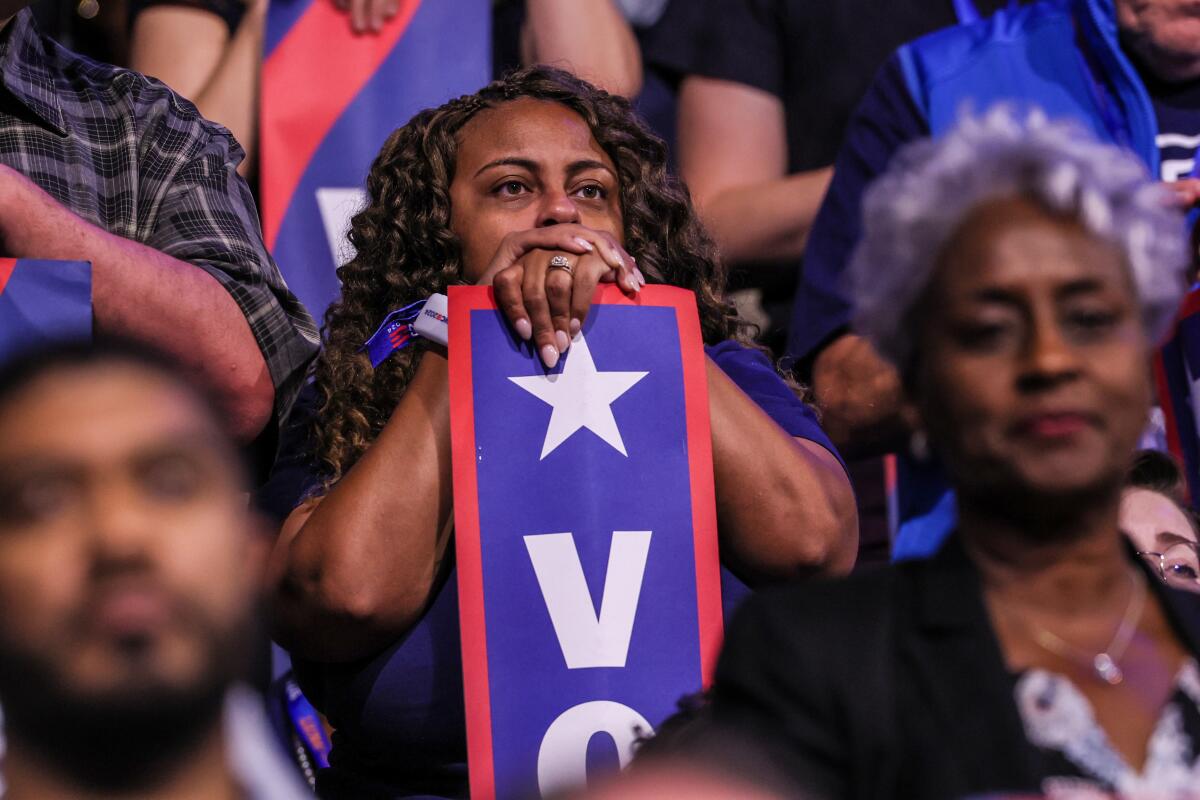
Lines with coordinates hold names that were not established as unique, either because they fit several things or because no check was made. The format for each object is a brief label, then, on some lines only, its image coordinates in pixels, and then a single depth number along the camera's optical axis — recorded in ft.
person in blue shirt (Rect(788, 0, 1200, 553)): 24.04
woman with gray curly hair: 20.23
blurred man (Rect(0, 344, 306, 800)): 18.34
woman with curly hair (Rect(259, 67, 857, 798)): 22.27
